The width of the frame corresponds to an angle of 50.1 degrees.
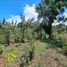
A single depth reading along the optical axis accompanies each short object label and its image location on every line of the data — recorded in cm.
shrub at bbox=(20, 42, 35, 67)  404
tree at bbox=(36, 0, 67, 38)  812
